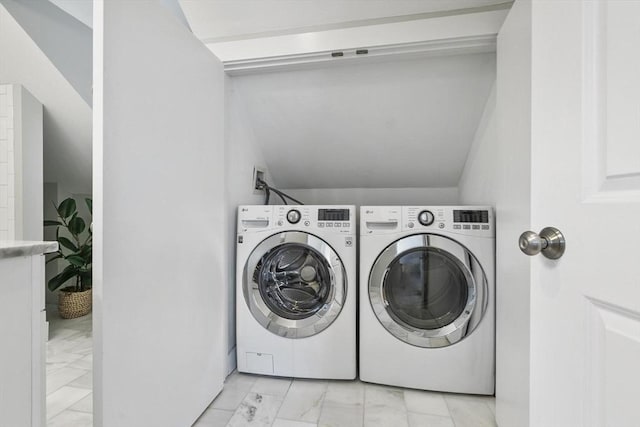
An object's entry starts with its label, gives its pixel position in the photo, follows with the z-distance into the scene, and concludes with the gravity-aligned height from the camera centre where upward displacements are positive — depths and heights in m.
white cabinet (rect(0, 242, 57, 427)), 0.58 -0.28
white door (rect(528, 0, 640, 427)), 0.38 +0.01
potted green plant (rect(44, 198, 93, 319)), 2.25 -0.49
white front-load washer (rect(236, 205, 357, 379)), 1.47 -0.44
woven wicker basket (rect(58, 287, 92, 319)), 2.29 -0.77
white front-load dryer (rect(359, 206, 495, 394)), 1.35 -0.44
